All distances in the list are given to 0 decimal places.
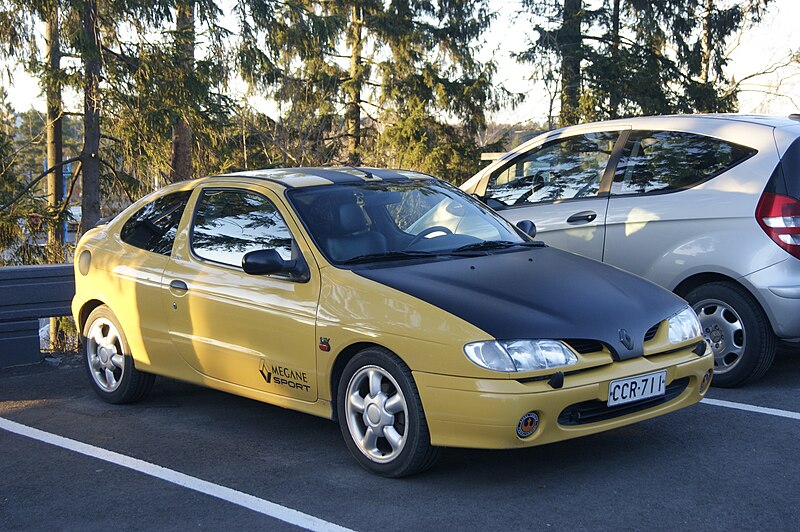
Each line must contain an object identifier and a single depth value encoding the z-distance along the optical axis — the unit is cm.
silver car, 621
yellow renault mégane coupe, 438
